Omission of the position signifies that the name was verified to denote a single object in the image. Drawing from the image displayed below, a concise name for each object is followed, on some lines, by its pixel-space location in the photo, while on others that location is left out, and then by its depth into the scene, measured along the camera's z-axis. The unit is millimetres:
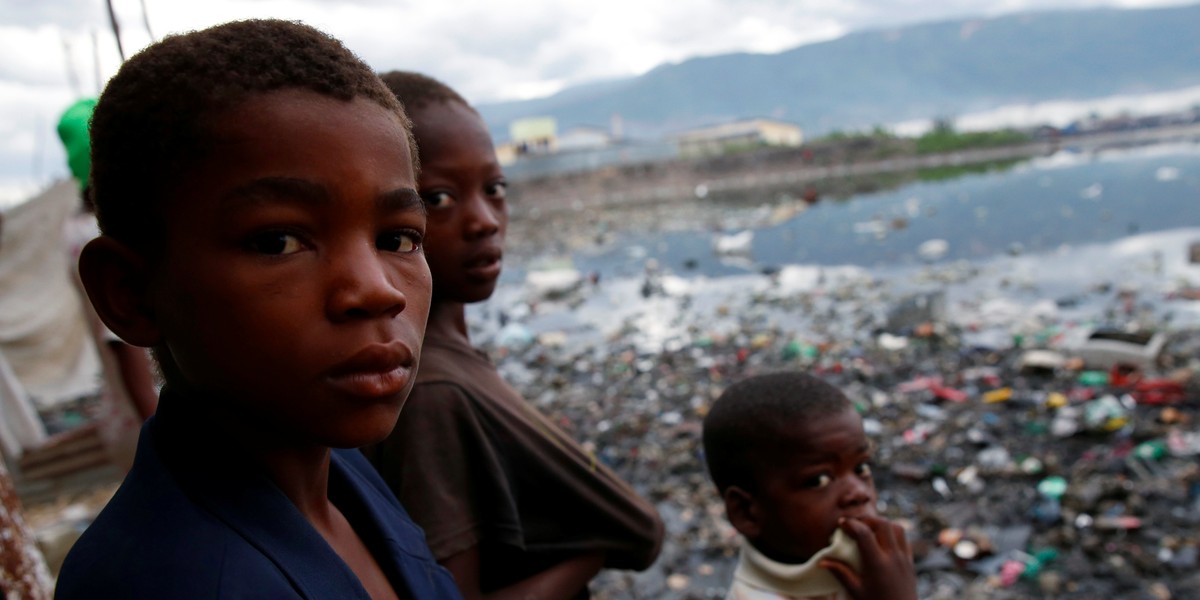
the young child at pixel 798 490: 1473
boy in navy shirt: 621
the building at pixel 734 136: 37406
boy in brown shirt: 1161
